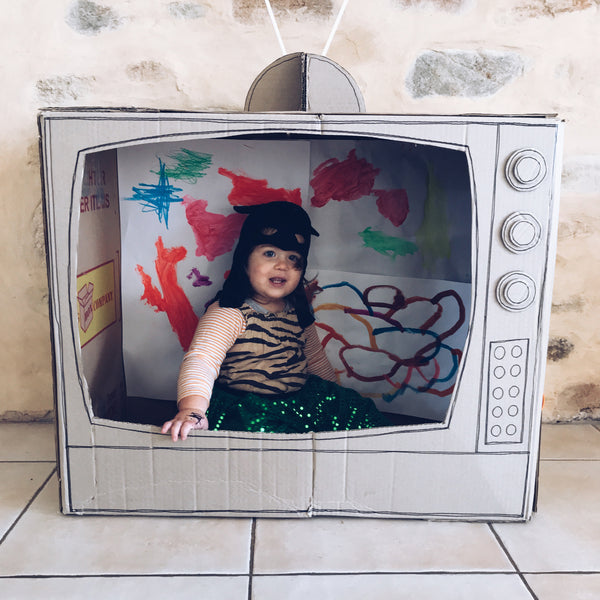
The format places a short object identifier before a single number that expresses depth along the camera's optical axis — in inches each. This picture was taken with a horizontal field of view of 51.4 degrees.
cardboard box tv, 30.3
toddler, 39.2
